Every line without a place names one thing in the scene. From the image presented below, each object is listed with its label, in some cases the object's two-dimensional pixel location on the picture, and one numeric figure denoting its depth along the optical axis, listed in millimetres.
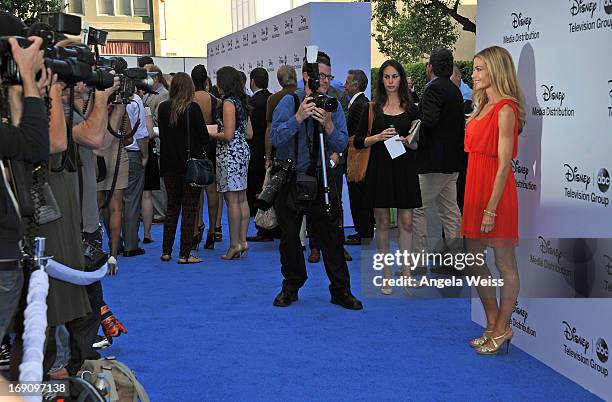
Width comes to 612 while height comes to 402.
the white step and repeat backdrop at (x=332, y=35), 9906
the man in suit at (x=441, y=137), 6625
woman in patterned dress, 8016
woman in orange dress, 4781
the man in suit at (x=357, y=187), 7984
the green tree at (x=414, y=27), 28594
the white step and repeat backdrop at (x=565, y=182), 4281
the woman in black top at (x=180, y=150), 7836
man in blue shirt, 6090
